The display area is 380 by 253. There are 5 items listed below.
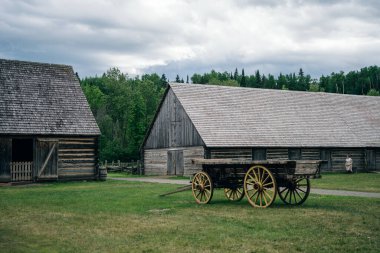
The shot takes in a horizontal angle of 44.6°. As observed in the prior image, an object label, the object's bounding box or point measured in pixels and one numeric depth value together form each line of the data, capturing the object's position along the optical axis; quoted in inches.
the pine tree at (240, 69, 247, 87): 5159.9
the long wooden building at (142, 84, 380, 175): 1348.4
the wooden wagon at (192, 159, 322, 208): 561.3
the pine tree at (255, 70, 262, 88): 5441.9
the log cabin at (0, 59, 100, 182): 1090.7
